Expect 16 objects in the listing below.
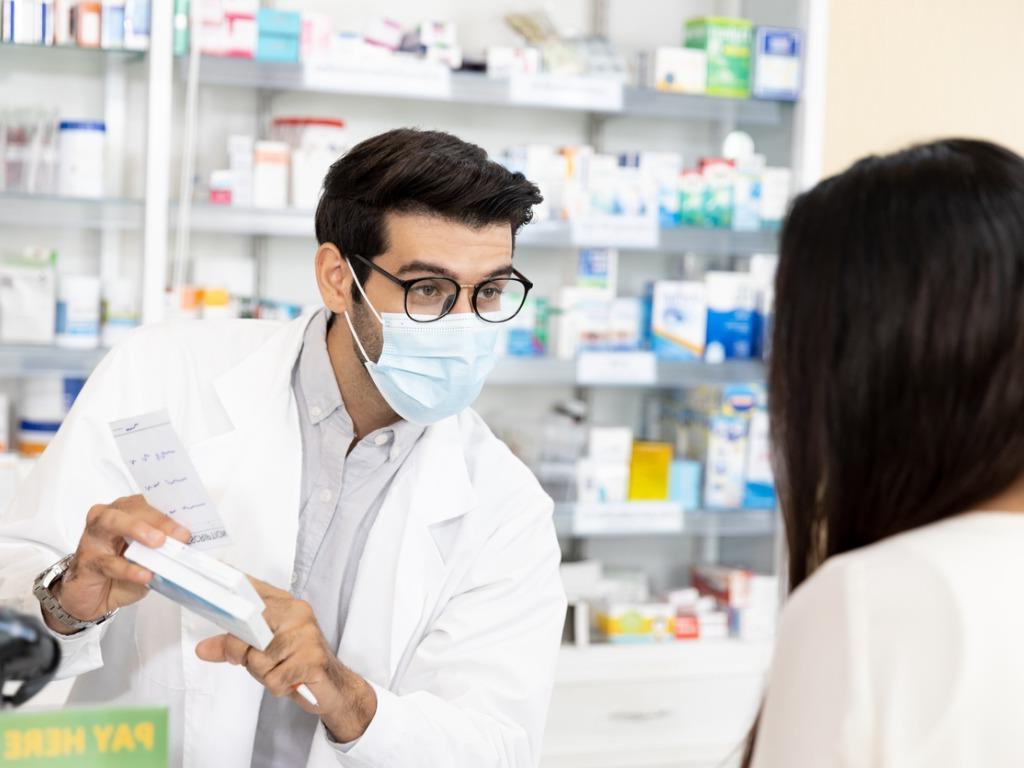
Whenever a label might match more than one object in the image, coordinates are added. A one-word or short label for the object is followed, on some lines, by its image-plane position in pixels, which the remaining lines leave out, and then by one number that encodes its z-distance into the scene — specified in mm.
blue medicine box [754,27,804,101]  3516
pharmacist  1734
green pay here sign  928
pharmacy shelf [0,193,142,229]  3008
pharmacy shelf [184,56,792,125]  3100
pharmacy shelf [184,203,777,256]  3125
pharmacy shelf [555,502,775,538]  3393
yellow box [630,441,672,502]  3549
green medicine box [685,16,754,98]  3537
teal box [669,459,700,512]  3564
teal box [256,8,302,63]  3111
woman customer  853
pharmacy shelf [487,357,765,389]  3330
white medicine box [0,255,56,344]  3010
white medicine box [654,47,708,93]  3489
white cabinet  3332
